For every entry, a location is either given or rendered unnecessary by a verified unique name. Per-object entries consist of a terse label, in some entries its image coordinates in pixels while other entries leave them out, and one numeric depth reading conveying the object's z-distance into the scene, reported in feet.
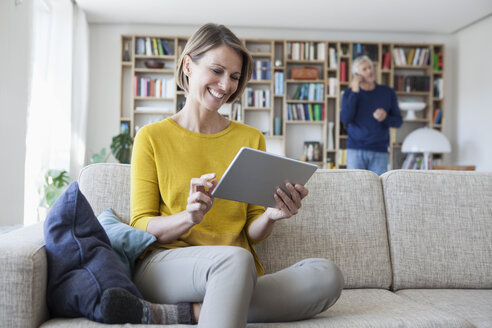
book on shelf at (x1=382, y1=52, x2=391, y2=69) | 20.97
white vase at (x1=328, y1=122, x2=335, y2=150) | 20.98
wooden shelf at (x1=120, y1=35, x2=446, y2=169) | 20.67
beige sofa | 5.26
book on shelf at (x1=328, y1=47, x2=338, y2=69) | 20.90
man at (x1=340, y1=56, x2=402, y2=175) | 12.74
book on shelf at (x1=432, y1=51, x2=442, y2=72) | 21.16
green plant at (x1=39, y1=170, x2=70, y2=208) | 15.12
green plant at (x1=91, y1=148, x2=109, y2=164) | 18.61
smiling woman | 3.64
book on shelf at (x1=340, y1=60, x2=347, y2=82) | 20.86
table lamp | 18.95
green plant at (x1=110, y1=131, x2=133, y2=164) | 18.75
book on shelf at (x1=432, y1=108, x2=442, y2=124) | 21.20
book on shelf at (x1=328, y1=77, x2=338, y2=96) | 20.88
